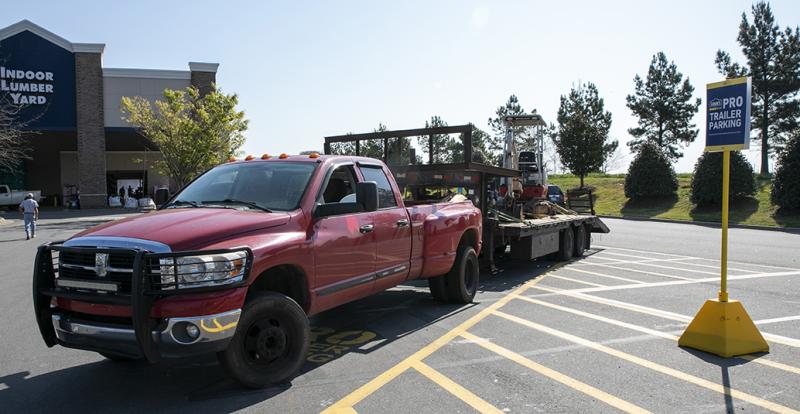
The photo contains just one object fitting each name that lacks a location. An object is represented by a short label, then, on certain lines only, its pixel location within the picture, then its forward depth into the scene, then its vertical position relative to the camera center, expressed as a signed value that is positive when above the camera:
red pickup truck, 3.82 -0.65
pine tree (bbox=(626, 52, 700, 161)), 45.84 +6.82
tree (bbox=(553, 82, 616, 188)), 38.22 +2.91
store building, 34.31 +6.44
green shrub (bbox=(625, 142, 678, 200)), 32.25 +0.58
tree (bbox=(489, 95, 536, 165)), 55.12 +7.33
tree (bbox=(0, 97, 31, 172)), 28.58 +3.64
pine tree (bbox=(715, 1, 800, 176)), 40.38 +8.46
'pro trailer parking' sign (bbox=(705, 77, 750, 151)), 5.42 +0.72
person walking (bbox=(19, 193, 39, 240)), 17.48 -0.87
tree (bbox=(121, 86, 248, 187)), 27.50 +2.86
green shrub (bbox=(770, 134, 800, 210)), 24.41 +0.25
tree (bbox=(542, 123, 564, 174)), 53.08 +5.46
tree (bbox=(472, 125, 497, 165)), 57.75 +4.90
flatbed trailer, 9.10 +0.16
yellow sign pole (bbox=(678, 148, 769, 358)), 5.32 -1.45
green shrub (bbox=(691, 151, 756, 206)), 27.56 +0.28
